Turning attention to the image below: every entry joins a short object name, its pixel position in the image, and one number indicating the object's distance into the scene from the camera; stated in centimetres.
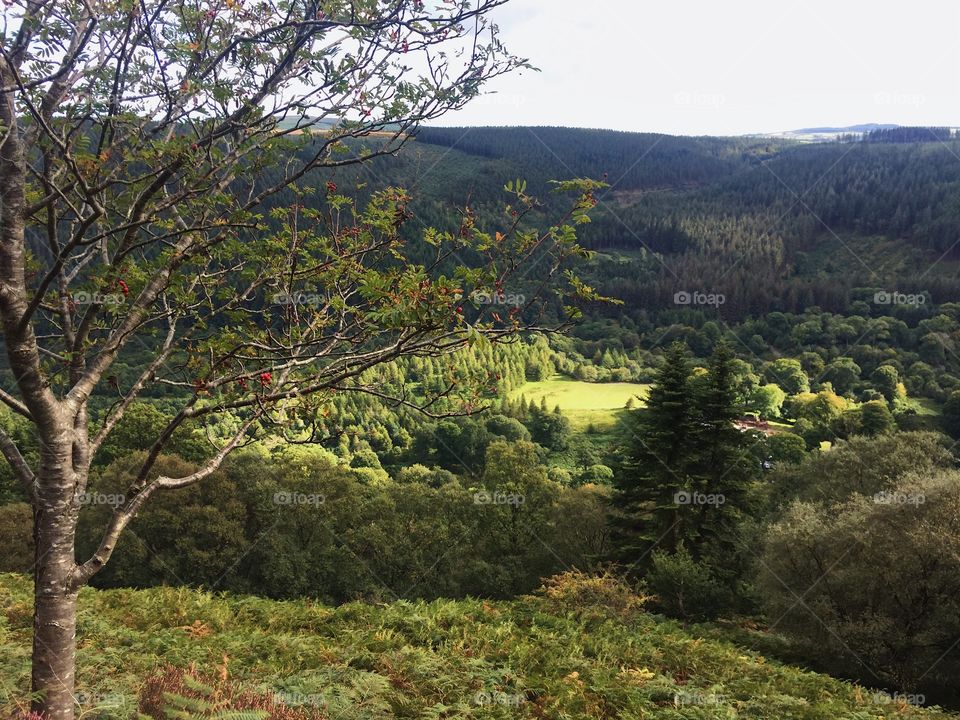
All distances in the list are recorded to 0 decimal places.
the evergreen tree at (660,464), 2880
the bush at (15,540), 3100
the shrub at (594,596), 1688
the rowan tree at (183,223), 485
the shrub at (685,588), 2439
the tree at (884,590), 1862
